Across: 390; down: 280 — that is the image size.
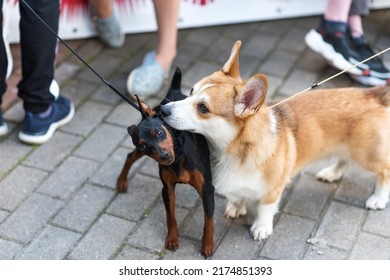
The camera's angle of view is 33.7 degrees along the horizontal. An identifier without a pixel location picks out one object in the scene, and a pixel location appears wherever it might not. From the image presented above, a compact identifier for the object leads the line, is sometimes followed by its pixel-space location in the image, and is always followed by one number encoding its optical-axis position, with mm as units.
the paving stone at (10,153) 3748
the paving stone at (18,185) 3494
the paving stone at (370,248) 3199
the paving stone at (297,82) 4422
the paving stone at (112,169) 3666
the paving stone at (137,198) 3459
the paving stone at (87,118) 4074
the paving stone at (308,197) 3498
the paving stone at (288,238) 3229
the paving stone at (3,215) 3379
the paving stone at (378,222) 3354
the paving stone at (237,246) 3211
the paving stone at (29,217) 3289
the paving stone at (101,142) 3869
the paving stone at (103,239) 3186
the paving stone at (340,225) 3297
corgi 2850
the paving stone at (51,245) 3166
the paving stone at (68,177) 3576
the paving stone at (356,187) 3586
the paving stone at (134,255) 3182
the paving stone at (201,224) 3342
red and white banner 4766
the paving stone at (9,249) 3154
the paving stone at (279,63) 4636
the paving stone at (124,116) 4148
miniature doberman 2699
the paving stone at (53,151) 3781
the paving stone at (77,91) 4352
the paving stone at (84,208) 3365
